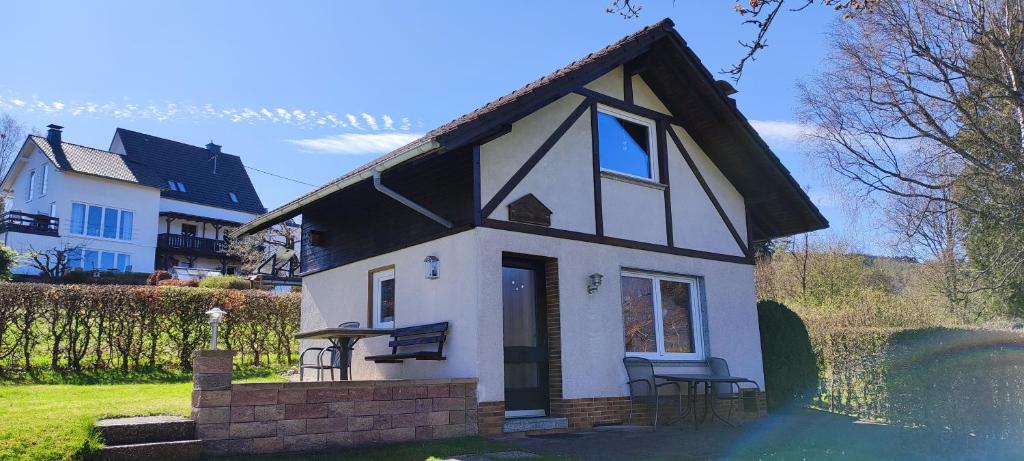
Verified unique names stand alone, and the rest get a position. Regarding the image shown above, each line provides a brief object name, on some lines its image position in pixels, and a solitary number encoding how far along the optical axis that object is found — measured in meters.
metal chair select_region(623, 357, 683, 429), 9.91
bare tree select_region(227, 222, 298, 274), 34.25
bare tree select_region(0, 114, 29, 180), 42.50
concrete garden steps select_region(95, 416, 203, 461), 6.15
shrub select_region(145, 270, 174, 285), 28.08
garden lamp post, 6.88
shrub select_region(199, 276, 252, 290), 27.27
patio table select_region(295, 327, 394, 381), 8.54
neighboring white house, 36.94
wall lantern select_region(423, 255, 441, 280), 9.14
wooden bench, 8.84
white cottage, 8.86
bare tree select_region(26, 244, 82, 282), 32.09
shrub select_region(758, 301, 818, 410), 12.48
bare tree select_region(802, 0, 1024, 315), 12.22
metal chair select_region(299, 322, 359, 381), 9.70
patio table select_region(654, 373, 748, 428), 9.45
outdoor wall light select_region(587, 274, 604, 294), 9.70
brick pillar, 6.43
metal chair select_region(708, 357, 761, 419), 10.95
